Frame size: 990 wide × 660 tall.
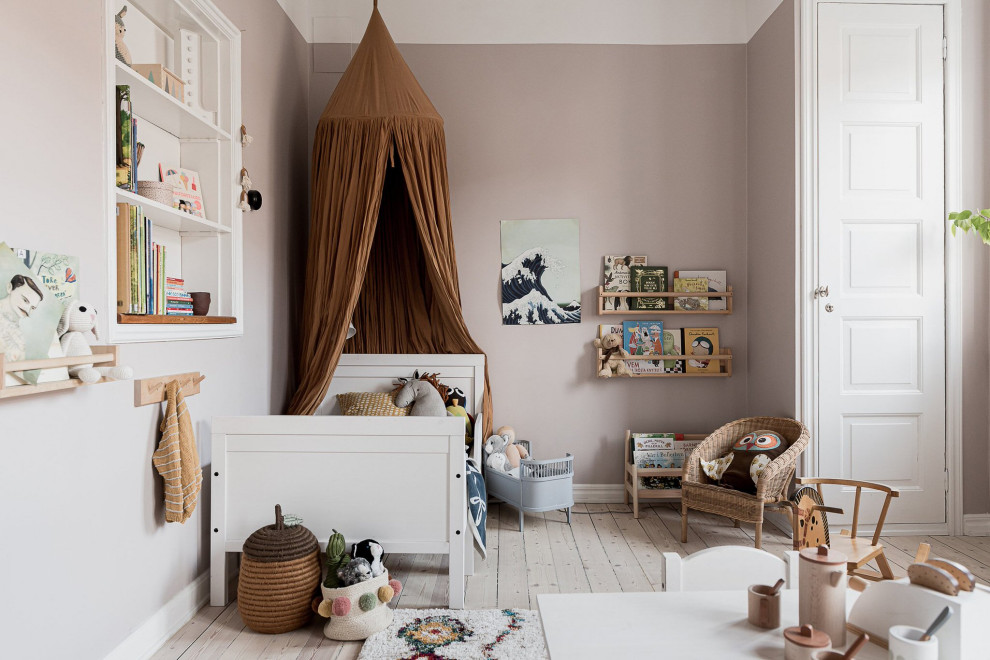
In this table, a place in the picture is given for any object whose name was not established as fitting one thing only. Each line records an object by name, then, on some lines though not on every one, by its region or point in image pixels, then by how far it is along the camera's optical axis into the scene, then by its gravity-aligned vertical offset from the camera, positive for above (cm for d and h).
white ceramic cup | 84 -42
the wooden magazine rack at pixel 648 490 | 362 -93
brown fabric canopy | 327 +73
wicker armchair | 298 -74
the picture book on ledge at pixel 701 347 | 388 -12
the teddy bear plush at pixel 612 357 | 382 -17
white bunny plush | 166 -1
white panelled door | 328 +44
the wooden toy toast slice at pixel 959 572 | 94 -38
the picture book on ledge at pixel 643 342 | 388 -9
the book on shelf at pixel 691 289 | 386 +23
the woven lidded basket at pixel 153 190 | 220 +48
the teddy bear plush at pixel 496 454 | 353 -70
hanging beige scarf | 214 -44
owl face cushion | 315 -65
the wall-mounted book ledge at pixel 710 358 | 383 -20
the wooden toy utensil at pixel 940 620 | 88 -40
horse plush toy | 329 -37
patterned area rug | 210 -106
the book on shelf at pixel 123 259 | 197 +21
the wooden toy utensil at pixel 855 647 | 86 -43
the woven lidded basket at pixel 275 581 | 222 -88
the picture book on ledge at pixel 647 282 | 387 +28
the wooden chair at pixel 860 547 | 222 -81
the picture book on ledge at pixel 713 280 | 389 +29
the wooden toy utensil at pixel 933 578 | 92 -37
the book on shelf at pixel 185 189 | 248 +56
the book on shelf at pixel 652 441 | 373 -66
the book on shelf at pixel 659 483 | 374 -91
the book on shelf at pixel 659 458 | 372 -76
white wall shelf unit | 242 +78
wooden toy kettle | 99 -42
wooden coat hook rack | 204 -20
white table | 98 -50
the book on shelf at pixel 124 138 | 199 +60
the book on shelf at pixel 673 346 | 388 -11
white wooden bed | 242 -57
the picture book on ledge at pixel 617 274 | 388 +33
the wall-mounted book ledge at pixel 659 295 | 381 +19
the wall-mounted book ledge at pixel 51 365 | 141 -9
